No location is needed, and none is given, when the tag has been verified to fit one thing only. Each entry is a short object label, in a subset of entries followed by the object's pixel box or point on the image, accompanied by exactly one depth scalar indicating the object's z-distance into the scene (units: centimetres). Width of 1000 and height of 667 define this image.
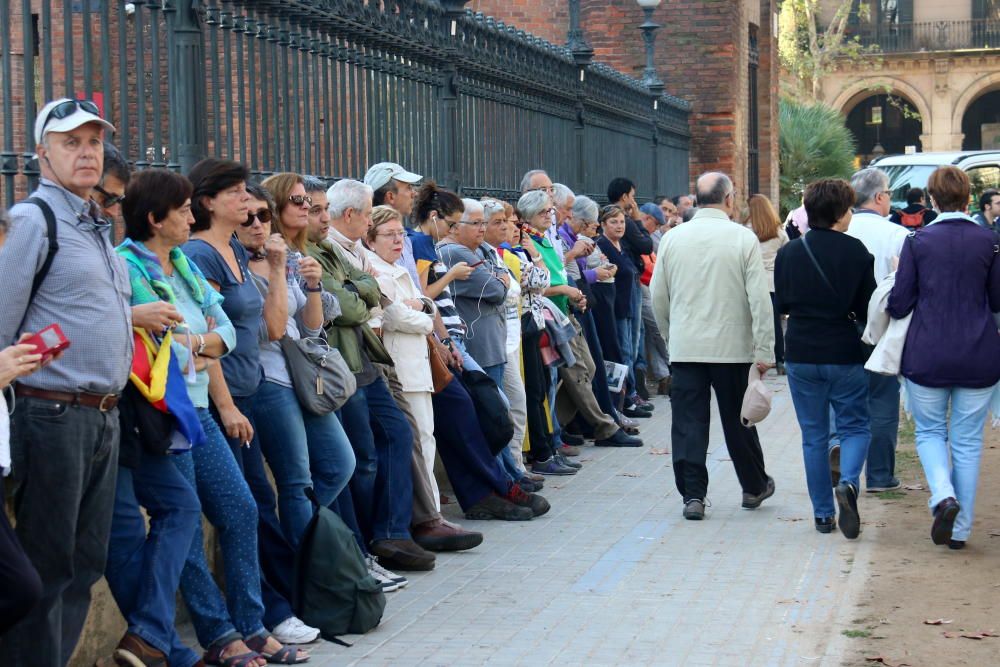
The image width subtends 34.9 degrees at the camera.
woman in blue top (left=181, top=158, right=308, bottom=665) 591
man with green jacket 744
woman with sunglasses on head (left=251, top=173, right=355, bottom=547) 650
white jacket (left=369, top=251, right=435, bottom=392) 791
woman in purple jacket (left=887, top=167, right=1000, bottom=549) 811
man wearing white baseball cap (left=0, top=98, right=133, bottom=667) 486
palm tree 2819
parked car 2516
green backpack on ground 638
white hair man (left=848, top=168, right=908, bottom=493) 977
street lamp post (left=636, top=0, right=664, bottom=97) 2008
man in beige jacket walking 898
